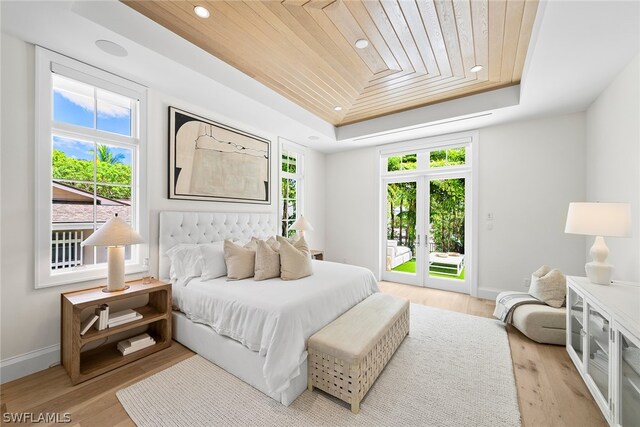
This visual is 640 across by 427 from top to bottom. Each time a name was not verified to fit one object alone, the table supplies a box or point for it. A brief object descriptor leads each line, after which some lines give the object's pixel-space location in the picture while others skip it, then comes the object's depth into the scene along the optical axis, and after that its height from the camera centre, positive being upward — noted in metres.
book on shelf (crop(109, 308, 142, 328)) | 2.15 -0.92
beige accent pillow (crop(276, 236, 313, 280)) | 2.52 -0.51
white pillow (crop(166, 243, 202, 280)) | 2.60 -0.52
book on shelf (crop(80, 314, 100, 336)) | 2.00 -0.92
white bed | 1.73 -0.83
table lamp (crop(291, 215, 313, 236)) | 4.23 -0.21
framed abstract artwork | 3.01 +0.69
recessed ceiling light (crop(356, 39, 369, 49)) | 2.35 +1.60
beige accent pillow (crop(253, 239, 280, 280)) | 2.51 -0.50
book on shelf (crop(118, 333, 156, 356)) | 2.23 -1.19
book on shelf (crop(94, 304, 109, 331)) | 2.08 -0.89
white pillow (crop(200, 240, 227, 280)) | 2.55 -0.52
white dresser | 1.38 -0.85
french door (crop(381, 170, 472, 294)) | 4.23 -0.29
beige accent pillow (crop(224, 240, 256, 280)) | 2.52 -0.49
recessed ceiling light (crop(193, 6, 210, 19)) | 1.94 +1.57
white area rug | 1.60 -1.31
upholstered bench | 1.67 -0.99
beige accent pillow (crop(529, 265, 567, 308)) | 2.69 -0.81
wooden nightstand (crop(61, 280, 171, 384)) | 1.92 -0.98
